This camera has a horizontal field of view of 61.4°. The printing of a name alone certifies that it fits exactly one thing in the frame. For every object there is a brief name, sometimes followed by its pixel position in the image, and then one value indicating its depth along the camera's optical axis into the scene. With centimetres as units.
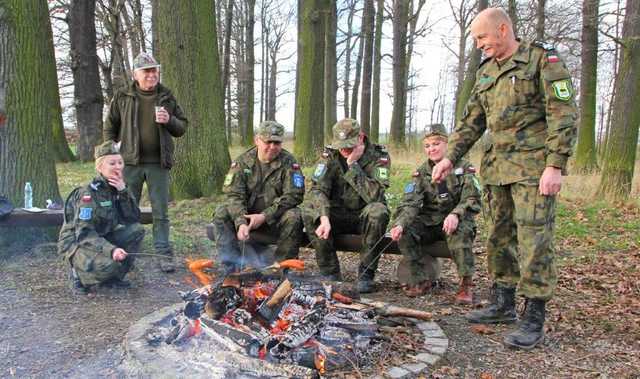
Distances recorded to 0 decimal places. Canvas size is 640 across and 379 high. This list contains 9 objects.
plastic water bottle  572
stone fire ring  288
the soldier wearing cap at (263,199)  487
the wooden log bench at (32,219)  523
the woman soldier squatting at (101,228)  445
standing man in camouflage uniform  331
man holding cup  536
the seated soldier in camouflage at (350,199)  470
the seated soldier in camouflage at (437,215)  438
